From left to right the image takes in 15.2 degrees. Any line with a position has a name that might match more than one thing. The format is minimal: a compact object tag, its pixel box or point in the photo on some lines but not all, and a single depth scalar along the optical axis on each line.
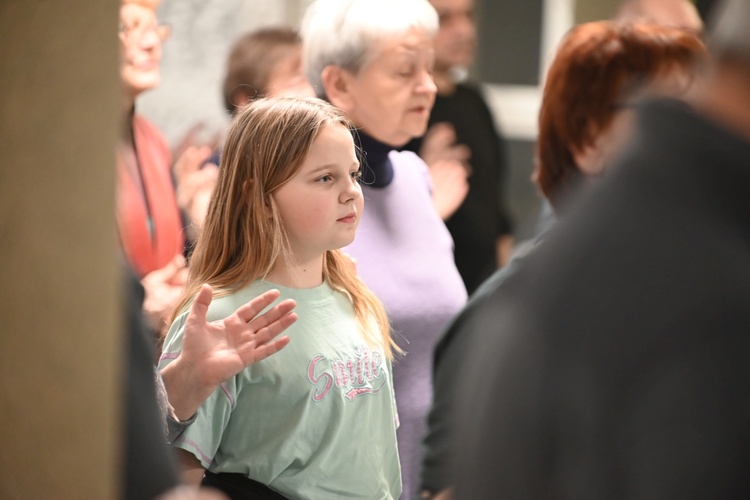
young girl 3.37
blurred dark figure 2.35
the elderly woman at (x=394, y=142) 3.70
